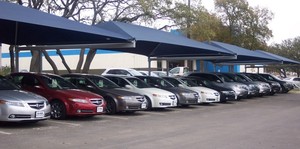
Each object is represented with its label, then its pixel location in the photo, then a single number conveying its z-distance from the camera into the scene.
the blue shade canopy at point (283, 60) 34.33
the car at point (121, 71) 28.98
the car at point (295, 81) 36.68
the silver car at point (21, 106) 10.19
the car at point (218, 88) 20.47
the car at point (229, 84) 22.05
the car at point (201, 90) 19.02
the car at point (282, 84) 29.84
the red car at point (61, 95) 12.43
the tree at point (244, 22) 41.19
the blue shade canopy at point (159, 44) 17.34
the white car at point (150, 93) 15.88
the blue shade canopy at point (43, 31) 13.25
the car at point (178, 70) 37.30
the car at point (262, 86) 25.40
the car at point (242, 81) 23.92
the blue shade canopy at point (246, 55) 26.63
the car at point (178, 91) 17.34
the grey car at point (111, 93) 14.20
